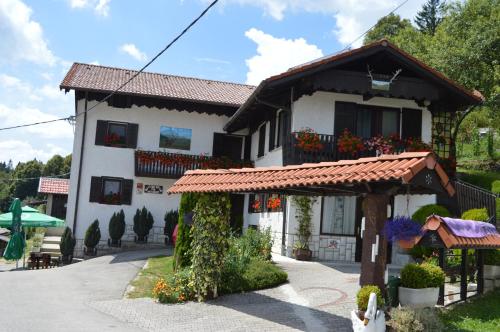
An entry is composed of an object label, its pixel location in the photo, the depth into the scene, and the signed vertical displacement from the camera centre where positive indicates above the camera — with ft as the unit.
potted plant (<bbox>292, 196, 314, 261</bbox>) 50.78 -1.14
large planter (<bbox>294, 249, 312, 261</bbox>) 50.62 -3.90
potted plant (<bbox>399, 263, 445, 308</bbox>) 26.84 -3.35
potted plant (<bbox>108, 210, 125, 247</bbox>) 70.33 -3.51
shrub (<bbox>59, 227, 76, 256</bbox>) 66.44 -5.59
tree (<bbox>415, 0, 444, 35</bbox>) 163.49 +64.39
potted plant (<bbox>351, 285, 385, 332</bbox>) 22.75 -4.08
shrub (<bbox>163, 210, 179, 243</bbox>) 72.18 -2.21
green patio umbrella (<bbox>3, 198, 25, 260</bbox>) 59.21 -4.60
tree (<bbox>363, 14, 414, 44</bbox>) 136.15 +50.01
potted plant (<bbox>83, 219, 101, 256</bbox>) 68.90 -4.84
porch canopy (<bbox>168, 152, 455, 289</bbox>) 22.15 +1.62
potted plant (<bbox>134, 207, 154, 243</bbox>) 71.51 -2.71
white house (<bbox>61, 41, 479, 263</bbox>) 52.60 +10.53
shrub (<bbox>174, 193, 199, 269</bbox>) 37.69 -2.13
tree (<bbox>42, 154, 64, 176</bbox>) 221.33 +13.74
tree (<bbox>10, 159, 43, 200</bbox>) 229.66 +6.18
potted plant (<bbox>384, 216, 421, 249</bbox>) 24.43 -0.50
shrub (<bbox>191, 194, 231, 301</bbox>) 34.76 -2.22
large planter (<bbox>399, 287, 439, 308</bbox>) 26.78 -3.87
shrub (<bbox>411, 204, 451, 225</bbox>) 49.29 +0.98
